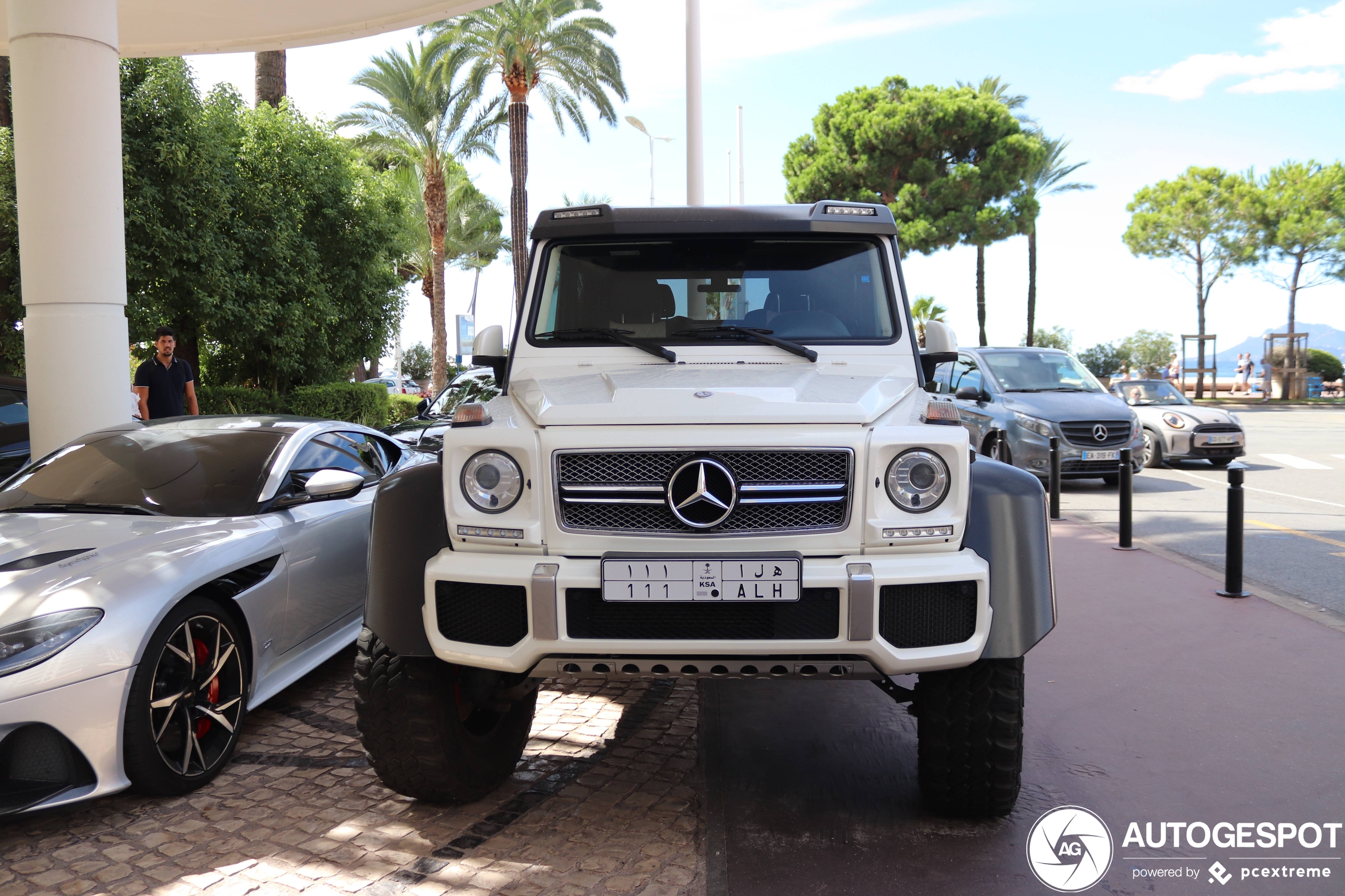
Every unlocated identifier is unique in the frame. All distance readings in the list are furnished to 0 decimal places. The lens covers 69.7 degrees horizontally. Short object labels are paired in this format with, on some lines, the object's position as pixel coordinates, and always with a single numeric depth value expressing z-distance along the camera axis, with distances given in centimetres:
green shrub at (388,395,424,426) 2392
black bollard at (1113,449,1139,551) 846
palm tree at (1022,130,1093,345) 4306
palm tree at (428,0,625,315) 2333
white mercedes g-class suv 298
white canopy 1162
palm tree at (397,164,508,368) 3669
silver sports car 333
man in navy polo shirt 962
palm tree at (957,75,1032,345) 4391
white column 745
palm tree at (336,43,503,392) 2619
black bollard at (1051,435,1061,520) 1004
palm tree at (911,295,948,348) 4569
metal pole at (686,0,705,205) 1289
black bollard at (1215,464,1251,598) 668
